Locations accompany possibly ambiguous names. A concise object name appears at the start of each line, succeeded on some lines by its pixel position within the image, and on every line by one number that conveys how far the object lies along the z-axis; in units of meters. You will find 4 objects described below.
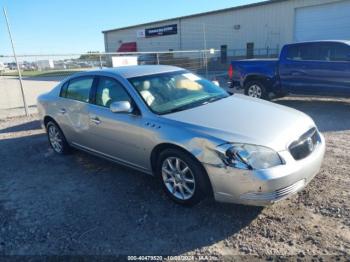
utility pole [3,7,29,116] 9.14
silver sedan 2.99
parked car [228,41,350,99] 7.88
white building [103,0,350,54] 23.03
